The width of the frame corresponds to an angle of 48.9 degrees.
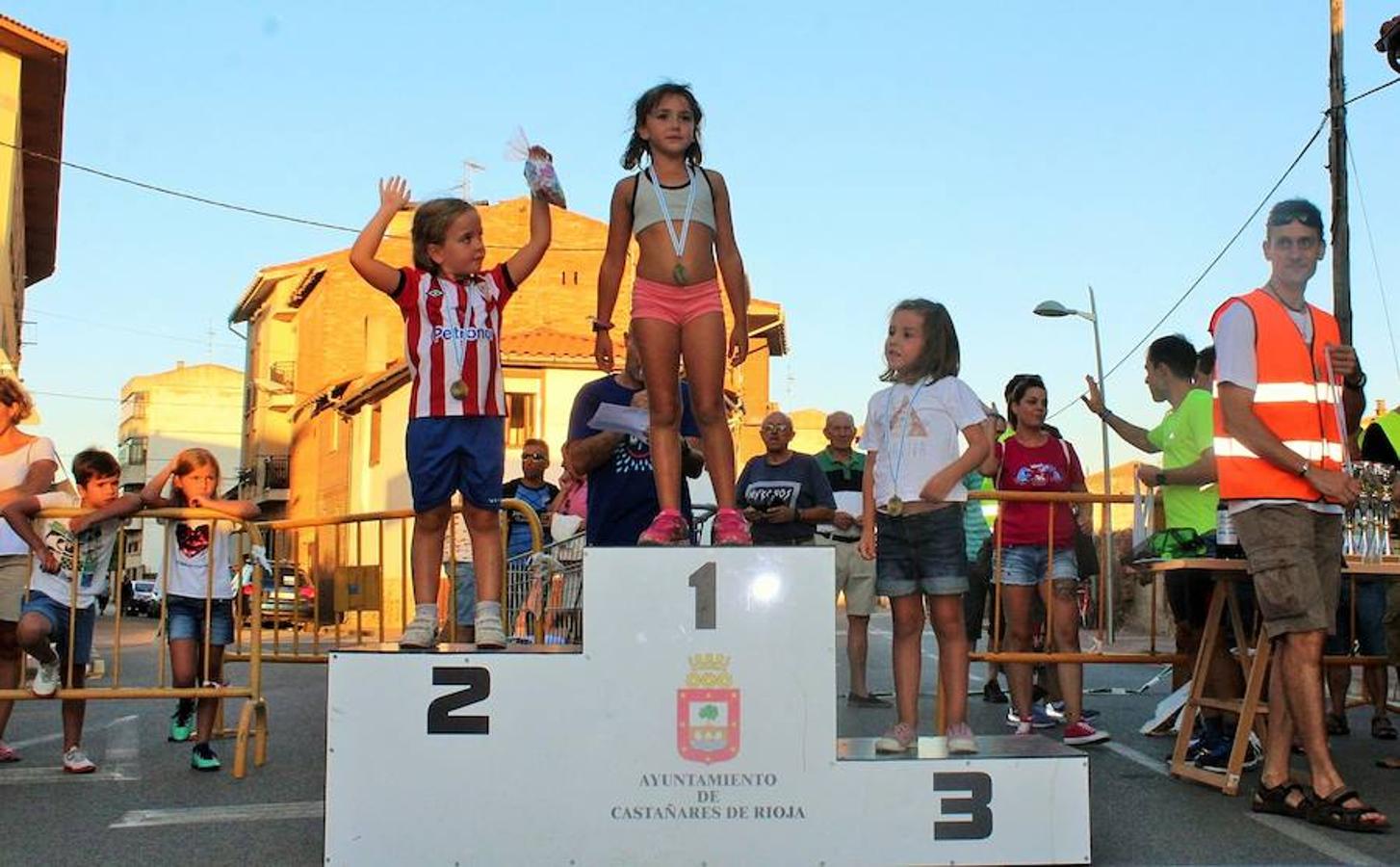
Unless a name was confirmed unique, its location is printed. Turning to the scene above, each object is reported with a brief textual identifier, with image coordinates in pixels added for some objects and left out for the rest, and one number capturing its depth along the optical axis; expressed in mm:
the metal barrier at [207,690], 7309
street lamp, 31641
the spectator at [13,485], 7547
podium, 4758
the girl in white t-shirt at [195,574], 7742
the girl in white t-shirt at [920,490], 5883
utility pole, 18844
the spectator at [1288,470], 5773
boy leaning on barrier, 7316
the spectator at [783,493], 9875
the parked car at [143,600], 50344
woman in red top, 8227
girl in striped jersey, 5812
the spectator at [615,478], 6582
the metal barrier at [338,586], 8070
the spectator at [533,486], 10695
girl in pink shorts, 5883
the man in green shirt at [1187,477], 7398
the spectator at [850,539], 10766
